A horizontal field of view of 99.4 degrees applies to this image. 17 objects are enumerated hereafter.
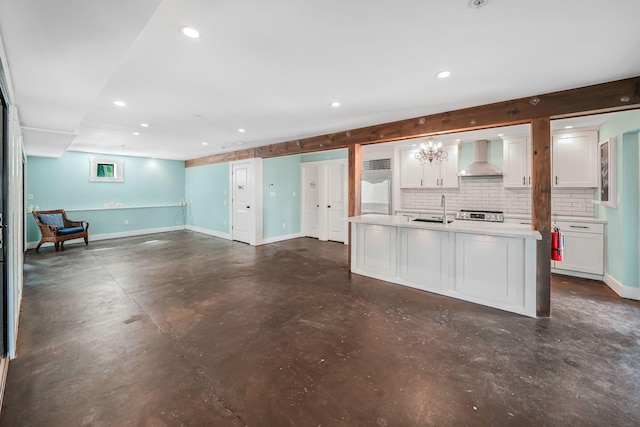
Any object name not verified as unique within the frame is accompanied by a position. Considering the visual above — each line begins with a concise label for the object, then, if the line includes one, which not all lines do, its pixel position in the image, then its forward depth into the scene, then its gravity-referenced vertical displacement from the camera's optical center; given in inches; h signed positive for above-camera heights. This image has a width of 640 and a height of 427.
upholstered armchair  235.8 -12.5
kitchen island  118.8 -22.7
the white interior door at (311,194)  311.6 +22.6
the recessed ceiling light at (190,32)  69.9 +47.6
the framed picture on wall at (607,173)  141.7 +22.5
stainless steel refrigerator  249.3 +25.5
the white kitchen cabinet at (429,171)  216.7 +35.4
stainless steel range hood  202.5 +38.2
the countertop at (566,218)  155.9 -2.8
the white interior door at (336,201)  287.9 +13.6
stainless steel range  201.0 -1.2
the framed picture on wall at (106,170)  288.0 +48.0
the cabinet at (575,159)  164.9 +34.1
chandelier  161.0 +39.4
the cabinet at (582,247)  155.9 -20.0
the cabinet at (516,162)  188.1 +36.3
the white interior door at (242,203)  271.1 +11.4
